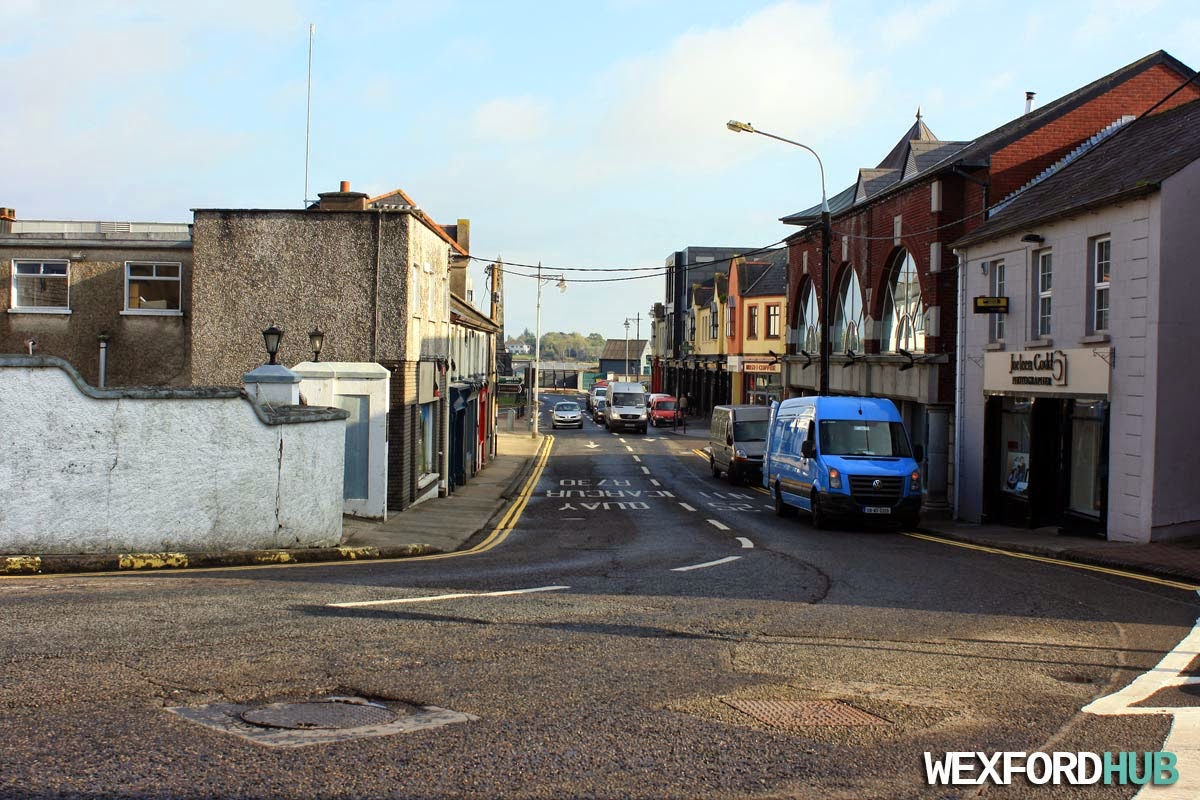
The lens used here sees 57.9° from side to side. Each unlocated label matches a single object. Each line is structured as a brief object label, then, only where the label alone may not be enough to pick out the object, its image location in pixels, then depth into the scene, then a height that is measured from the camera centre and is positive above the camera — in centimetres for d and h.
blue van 2120 -169
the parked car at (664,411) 7156 -236
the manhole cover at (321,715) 638 -211
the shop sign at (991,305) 2253 +161
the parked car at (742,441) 3553 -215
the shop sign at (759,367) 5319 +55
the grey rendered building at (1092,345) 1741 +72
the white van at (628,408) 6456 -197
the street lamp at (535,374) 5794 -6
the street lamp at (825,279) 2805 +260
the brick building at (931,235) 2584 +400
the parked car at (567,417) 6806 -274
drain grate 662 -211
